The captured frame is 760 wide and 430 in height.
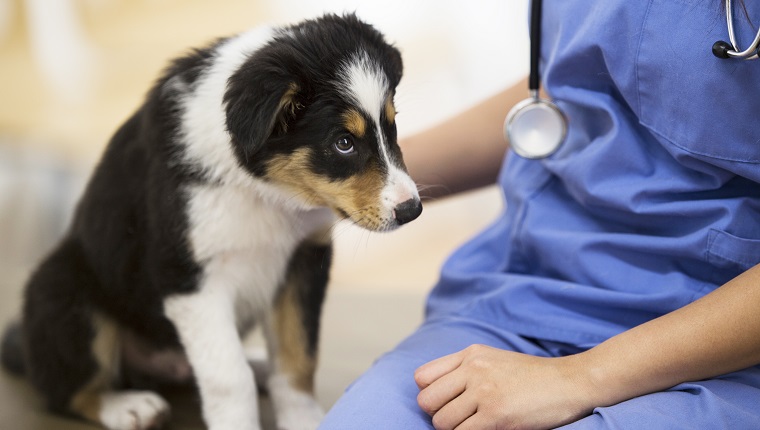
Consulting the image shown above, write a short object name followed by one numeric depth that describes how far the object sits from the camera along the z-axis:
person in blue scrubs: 1.04
